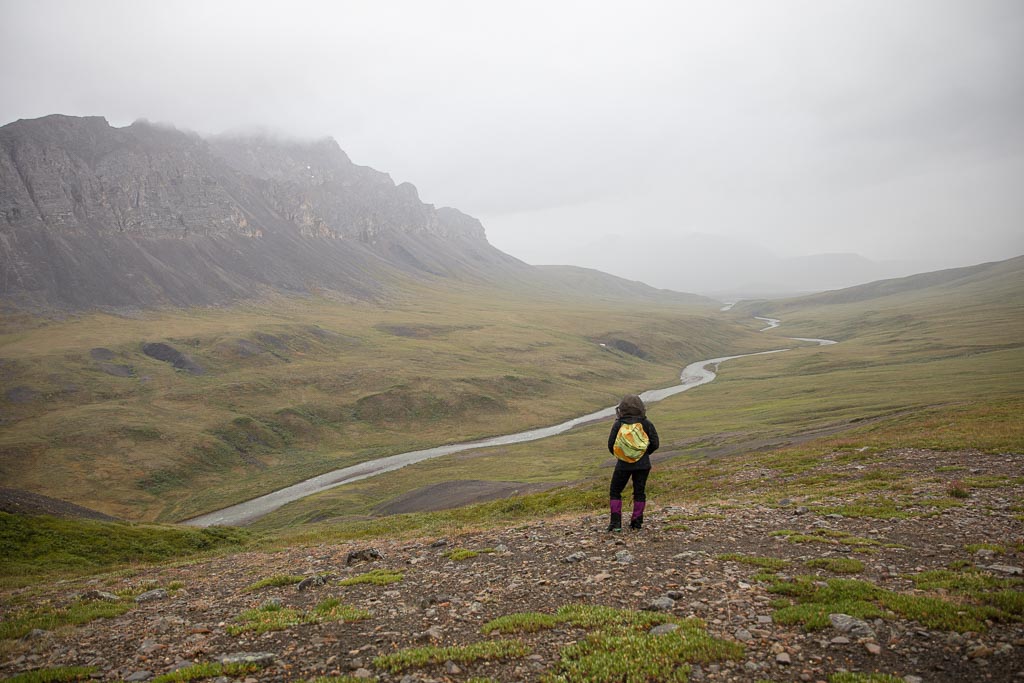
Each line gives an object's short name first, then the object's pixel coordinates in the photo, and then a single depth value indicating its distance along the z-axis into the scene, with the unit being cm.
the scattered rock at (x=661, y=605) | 1191
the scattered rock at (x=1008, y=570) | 1139
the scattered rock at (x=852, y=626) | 974
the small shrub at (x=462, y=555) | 1853
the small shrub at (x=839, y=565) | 1291
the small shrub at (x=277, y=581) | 1823
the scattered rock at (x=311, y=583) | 1744
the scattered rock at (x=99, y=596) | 1838
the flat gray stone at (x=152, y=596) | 1833
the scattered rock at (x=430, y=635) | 1188
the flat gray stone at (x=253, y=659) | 1109
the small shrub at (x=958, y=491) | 1872
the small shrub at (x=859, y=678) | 827
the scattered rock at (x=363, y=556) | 2070
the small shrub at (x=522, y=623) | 1164
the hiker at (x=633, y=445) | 1748
